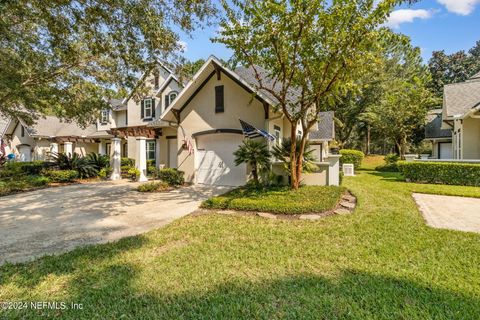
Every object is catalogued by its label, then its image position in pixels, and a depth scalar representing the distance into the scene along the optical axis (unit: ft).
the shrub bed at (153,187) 36.97
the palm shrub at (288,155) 32.24
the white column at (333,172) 33.27
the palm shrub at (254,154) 33.40
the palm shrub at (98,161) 54.50
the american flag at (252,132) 33.93
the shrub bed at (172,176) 41.93
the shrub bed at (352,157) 75.46
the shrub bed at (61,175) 45.94
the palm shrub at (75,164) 50.39
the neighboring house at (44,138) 76.35
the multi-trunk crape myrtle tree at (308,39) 21.67
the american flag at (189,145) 43.42
